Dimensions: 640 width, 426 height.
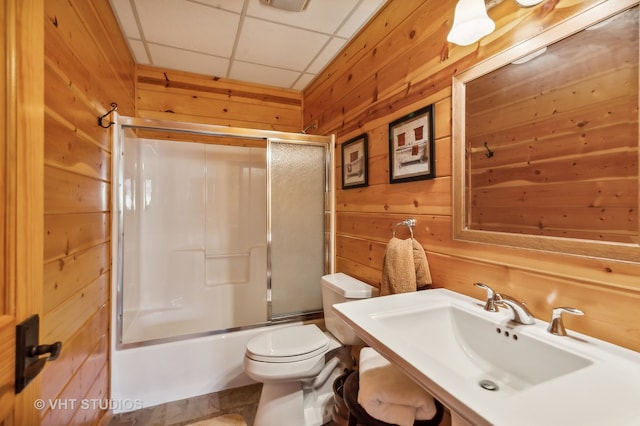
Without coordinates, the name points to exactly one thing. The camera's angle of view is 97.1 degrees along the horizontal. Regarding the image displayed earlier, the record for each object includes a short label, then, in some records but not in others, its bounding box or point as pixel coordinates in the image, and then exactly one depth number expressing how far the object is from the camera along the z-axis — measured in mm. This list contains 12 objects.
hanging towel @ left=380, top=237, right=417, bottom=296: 1263
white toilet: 1439
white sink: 489
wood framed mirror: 729
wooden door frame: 527
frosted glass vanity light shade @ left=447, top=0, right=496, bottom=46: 963
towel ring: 1396
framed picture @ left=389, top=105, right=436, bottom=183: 1310
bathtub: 1715
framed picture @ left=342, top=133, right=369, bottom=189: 1826
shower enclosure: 1825
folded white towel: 859
